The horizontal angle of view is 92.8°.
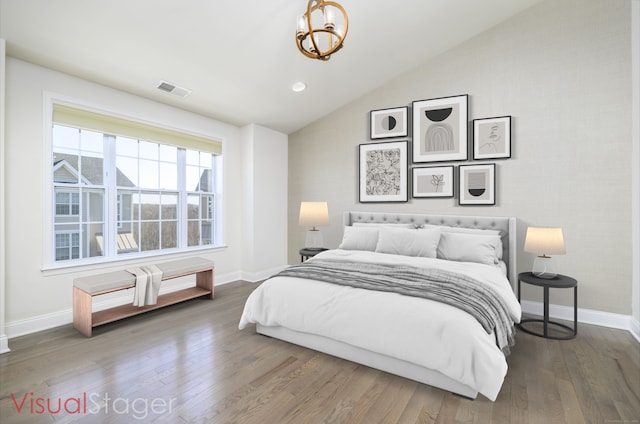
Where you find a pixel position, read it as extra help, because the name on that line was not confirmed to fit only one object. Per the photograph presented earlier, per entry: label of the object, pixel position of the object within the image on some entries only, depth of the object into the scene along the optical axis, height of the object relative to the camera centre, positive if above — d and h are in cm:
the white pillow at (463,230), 351 -24
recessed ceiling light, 393 +162
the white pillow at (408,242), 347 -37
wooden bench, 276 -81
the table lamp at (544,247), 292 -35
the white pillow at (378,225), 408 -20
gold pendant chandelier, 212 +129
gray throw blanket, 208 -58
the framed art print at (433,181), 395 +38
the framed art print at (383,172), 425 +55
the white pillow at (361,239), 388 -37
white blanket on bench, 308 -77
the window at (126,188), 313 +27
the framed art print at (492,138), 357 +87
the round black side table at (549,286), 278 -69
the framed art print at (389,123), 422 +124
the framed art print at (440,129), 385 +106
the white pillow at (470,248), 320 -41
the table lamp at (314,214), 441 -6
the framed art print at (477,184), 367 +32
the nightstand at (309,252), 430 -60
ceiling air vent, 338 +139
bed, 189 -72
